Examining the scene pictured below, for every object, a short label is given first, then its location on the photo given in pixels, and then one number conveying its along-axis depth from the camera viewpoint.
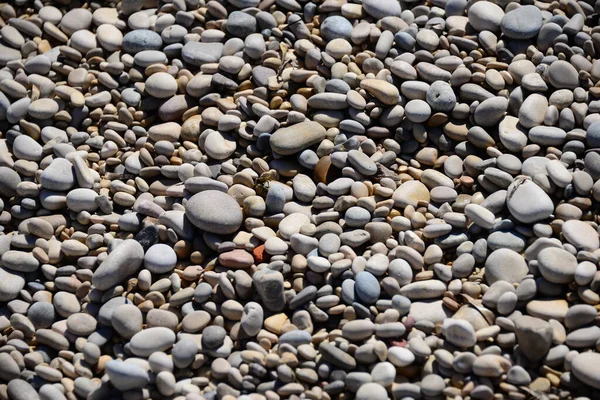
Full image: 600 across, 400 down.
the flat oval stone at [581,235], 1.89
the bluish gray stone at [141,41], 2.13
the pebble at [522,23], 2.05
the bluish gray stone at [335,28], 2.09
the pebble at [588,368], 1.81
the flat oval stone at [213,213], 1.95
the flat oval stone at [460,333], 1.84
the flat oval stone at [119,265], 1.93
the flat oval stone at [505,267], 1.89
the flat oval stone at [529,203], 1.91
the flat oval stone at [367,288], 1.89
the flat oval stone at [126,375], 1.85
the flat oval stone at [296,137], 2.01
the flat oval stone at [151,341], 1.88
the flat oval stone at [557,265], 1.87
